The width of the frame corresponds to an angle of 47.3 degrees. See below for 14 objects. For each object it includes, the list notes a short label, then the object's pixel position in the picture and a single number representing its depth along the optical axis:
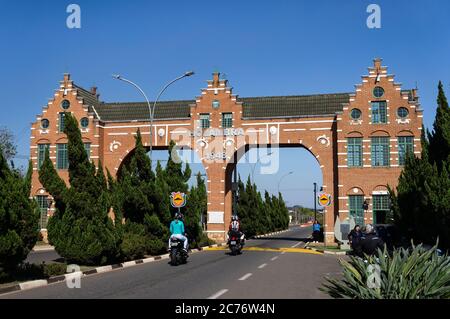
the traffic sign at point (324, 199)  30.10
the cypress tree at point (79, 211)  18.00
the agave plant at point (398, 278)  9.07
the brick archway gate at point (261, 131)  40.00
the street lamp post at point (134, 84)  28.41
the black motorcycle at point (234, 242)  25.69
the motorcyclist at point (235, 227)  25.88
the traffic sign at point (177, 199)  26.36
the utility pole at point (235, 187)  44.98
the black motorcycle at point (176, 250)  19.47
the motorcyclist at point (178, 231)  19.50
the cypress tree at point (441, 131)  21.55
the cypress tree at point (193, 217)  29.59
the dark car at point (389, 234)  25.14
